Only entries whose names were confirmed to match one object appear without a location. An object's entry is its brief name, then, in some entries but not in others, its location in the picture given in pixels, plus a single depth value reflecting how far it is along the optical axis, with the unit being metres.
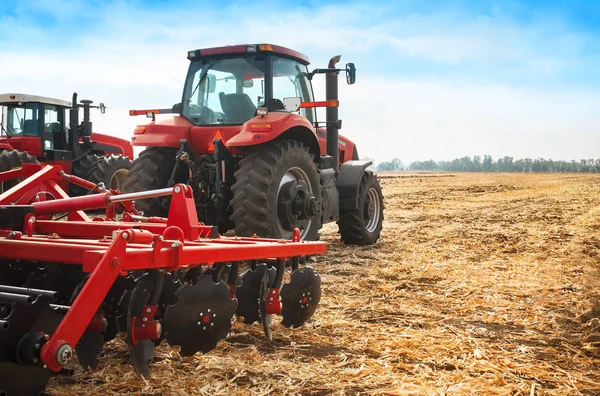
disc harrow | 2.49
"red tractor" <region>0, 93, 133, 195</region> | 11.99
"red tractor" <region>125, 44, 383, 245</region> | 5.82
